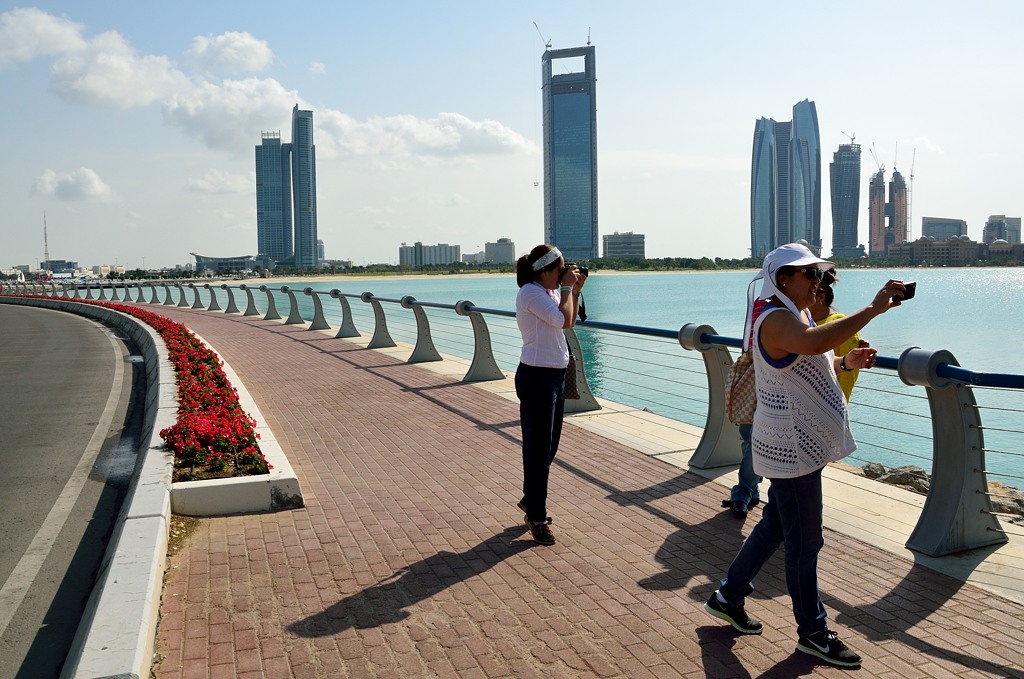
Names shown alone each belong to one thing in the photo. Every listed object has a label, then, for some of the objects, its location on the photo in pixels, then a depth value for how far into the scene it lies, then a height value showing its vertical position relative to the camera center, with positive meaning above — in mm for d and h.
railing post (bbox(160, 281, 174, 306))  44709 -767
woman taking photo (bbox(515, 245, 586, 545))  5301 -482
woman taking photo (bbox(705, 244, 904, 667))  3535 -587
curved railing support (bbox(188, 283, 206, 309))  38181 -908
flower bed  6375 -1178
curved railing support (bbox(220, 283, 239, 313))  33231 -897
